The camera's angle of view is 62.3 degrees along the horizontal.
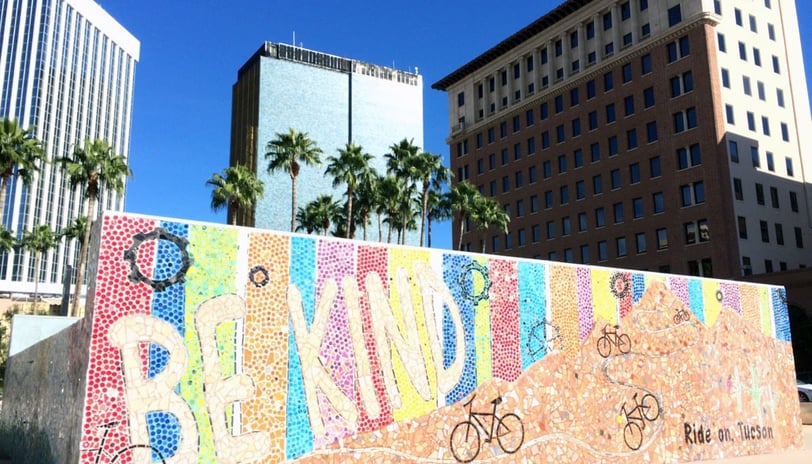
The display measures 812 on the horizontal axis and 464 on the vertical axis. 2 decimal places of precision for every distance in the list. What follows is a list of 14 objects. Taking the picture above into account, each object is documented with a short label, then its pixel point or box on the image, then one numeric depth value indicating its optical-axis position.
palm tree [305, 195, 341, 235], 57.47
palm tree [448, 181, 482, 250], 53.59
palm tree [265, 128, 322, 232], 43.84
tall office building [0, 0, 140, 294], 124.69
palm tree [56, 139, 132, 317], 38.50
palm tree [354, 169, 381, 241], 48.72
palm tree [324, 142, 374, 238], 45.34
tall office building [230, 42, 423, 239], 146.00
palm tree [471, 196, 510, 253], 56.94
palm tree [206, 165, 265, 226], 42.22
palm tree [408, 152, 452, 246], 46.09
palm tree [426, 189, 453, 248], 51.81
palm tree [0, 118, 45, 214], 34.78
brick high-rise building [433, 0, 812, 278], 55.16
